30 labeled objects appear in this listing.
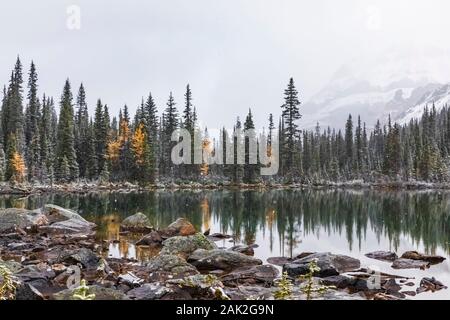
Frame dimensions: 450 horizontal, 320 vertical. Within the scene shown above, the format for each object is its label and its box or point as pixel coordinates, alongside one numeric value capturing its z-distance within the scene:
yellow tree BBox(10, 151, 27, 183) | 60.41
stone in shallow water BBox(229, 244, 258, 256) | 17.35
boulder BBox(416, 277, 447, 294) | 11.66
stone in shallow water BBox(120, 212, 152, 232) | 22.64
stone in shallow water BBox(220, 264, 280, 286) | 12.23
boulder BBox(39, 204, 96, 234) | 21.23
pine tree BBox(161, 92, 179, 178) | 78.75
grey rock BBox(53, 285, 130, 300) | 8.84
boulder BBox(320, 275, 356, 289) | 11.91
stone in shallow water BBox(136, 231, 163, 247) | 18.55
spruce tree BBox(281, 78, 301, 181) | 72.81
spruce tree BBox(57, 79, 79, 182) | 65.12
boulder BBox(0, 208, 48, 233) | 20.60
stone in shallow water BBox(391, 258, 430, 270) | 14.75
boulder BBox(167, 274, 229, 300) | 10.03
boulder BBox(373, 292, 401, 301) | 10.54
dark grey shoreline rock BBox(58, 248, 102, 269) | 13.39
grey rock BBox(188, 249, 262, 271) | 14.31
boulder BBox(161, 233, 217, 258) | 15.78
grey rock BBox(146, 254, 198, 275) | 12.86
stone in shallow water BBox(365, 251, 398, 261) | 16.38
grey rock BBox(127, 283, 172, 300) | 9.66
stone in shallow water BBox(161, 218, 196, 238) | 20.11
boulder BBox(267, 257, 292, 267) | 15.28
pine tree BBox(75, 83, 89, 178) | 72.12
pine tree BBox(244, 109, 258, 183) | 78.50
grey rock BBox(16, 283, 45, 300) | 8.66
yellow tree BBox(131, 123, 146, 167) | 71.69
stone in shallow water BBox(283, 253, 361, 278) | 13.16
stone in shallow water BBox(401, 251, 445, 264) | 15.74
